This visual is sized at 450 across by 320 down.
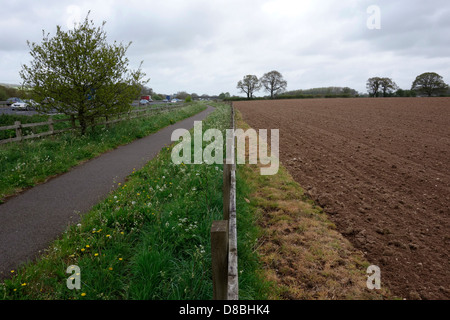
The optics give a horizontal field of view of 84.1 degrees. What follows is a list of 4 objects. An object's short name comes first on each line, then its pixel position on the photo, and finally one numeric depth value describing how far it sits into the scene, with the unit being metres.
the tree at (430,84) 68.21
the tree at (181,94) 114.72
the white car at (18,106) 33.00
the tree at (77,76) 10.15
